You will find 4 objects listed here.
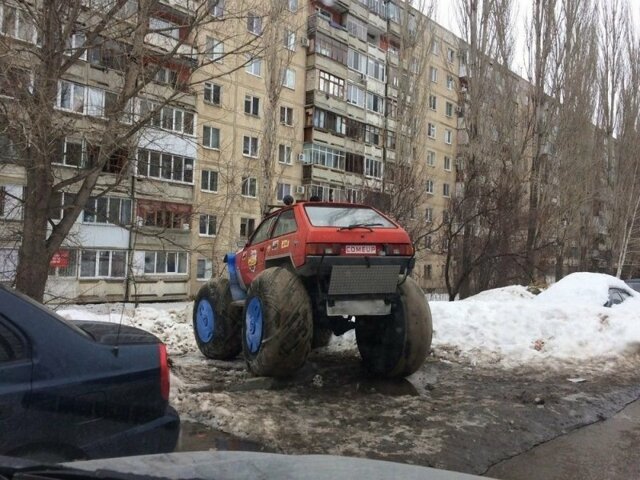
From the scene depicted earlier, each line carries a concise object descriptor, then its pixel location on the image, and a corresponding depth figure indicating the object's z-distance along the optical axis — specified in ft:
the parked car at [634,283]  58.74
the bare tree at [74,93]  22.66
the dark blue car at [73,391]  8.67
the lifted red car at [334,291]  20.40
